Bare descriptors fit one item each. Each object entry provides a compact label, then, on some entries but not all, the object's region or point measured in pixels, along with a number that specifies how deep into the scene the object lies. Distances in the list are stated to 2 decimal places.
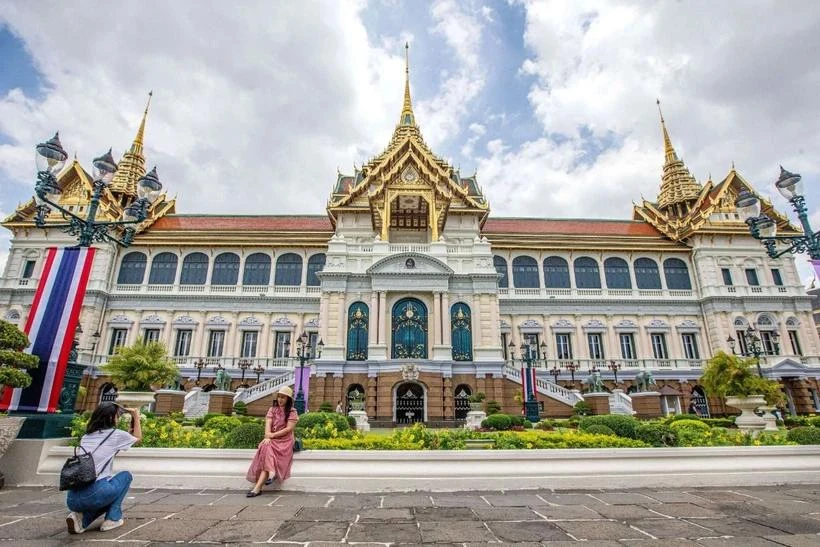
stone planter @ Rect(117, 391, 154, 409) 15.22
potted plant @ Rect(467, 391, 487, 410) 19.56
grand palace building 22.94
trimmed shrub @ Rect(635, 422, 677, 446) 8.12
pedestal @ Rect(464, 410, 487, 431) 18.12
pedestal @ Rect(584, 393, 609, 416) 20.95
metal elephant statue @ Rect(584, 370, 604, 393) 21.83
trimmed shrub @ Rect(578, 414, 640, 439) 8.96
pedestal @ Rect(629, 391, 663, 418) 21.34
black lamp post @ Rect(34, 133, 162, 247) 8.15
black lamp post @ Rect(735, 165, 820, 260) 9.70
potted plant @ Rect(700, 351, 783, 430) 17.39
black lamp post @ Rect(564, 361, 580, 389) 24.92
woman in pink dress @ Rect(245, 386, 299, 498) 6.09
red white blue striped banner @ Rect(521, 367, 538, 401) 18.91
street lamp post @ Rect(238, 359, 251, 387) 23.96
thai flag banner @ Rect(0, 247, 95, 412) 7.00
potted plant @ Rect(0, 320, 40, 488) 6.16
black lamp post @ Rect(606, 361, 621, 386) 24.69
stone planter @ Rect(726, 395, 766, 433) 13.69
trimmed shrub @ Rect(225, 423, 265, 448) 7.29
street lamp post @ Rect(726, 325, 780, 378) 25.95
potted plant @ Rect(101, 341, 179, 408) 16.45
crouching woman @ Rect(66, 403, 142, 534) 4.10
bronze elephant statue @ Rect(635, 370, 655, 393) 22.36
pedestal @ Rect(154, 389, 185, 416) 20.82
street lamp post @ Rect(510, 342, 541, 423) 18.56
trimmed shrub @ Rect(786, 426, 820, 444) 7.94
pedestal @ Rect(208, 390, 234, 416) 20.55
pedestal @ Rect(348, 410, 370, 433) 17.62
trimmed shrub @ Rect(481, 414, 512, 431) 14.82
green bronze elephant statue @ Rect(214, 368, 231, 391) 21.63
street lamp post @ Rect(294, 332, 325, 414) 18.06
